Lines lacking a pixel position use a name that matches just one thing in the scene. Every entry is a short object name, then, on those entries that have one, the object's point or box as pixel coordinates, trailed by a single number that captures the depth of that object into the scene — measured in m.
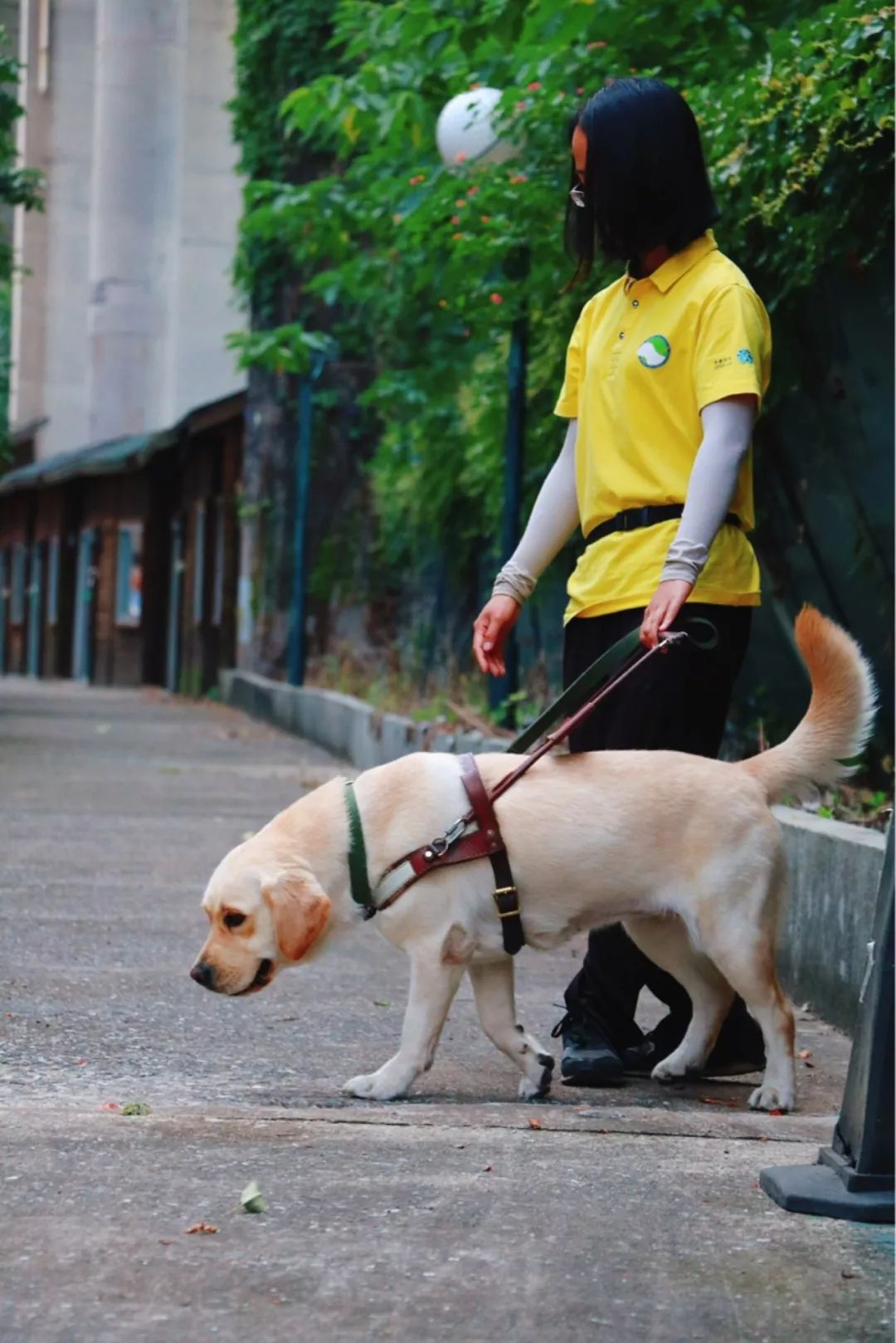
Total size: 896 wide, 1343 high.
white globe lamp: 18.25
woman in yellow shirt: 8.54
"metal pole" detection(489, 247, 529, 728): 19.96
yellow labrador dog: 8.25
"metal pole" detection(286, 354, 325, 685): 36.07
